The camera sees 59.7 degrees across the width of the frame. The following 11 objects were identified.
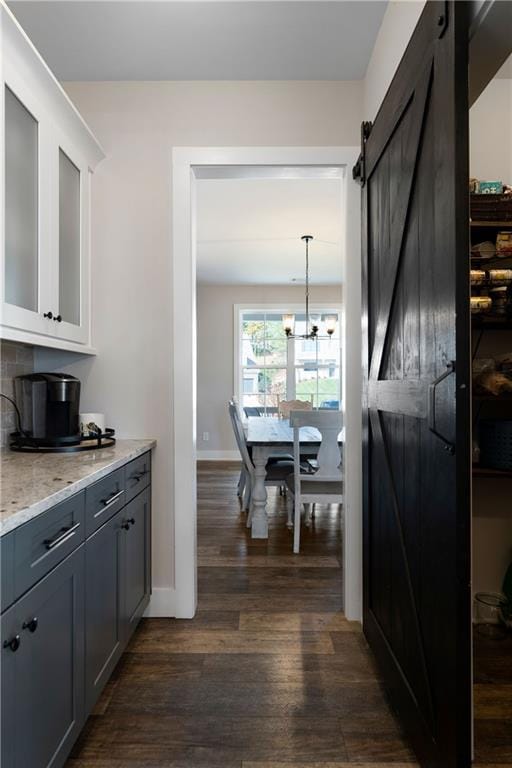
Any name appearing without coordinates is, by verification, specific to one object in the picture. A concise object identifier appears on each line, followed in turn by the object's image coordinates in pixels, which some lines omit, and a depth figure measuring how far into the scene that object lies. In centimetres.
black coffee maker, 194
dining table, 338
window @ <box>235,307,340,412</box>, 711
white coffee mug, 207
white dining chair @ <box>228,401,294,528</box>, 367
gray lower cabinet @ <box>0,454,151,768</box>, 97
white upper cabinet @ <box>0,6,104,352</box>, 153
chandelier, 534
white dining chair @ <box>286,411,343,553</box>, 318
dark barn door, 107
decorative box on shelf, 192
